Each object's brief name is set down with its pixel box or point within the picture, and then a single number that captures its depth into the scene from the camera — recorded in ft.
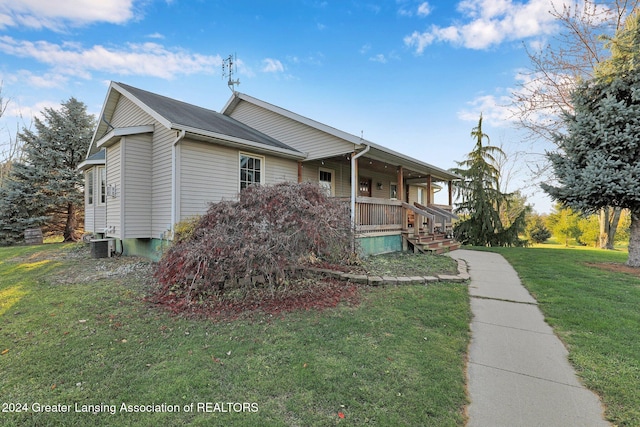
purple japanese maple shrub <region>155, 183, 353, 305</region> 14.39
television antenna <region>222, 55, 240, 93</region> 42.96
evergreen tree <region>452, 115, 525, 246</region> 49.47
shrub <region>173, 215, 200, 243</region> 18.84
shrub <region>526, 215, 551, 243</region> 104.25
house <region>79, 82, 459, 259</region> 25.89
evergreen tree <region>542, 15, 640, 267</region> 22.62
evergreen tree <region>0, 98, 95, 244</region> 47.29
